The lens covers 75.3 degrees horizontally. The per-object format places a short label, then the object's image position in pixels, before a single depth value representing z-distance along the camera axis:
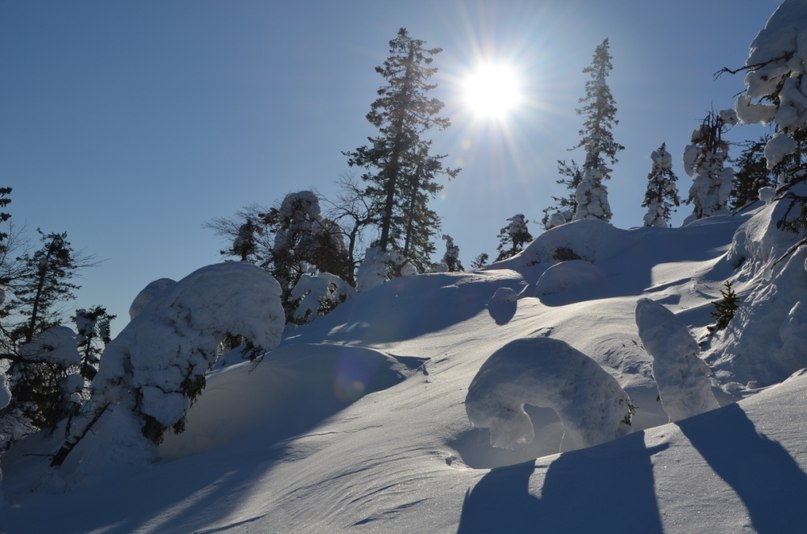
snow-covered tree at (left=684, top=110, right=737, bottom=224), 27.14
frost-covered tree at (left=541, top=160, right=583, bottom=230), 40.00
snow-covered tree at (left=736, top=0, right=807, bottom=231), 6.93
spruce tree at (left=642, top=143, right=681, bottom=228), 33.94
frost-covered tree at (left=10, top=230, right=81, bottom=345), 28.38
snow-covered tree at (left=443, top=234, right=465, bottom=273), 44.59
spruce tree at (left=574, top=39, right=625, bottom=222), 33.44
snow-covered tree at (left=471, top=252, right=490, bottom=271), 50.30
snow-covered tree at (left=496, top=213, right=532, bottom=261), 35.69
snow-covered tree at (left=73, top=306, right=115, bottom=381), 23.31
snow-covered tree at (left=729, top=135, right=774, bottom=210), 27.03
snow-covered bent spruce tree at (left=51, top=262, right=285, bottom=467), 9.88
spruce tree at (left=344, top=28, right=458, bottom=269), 28.53
